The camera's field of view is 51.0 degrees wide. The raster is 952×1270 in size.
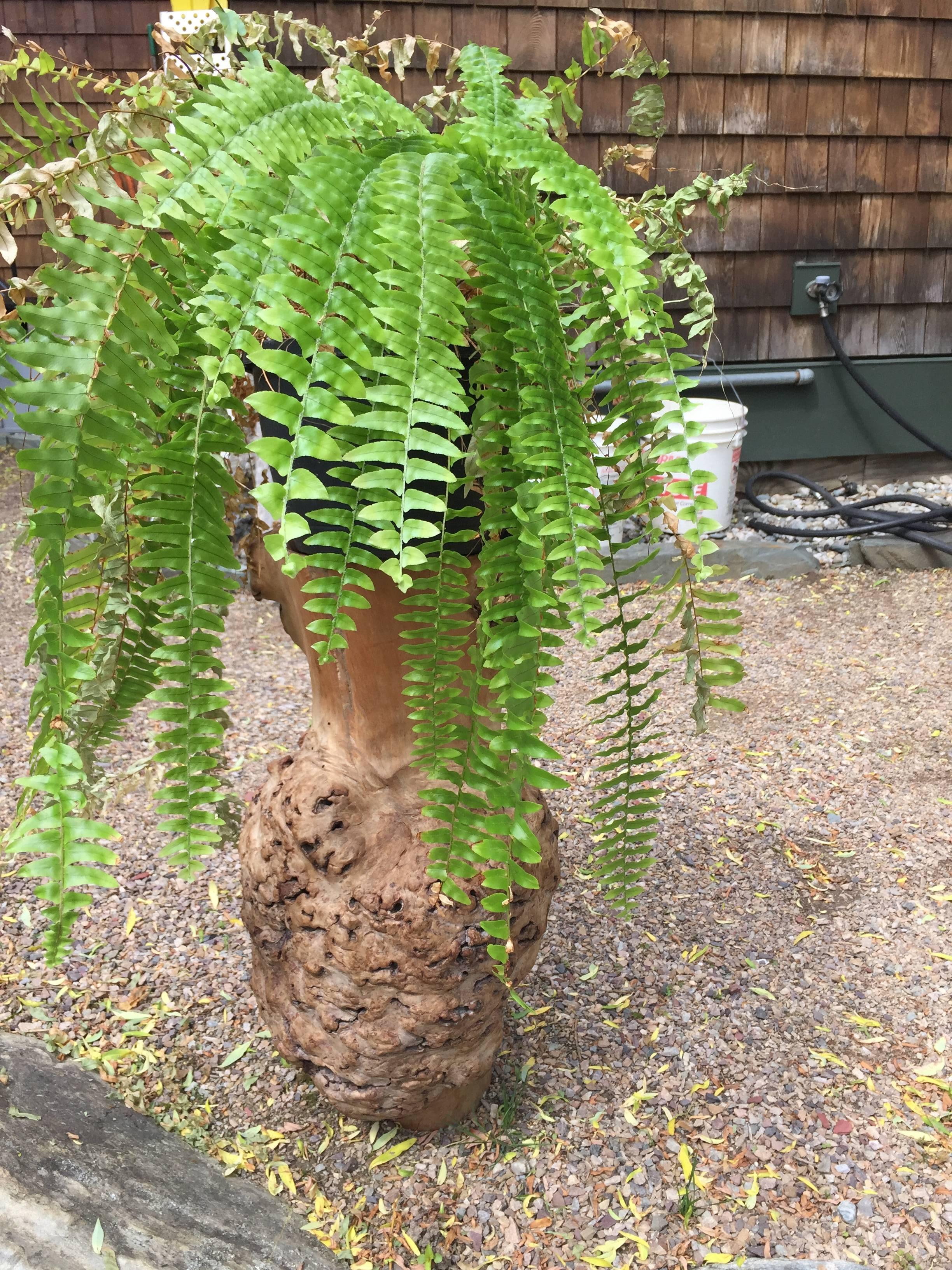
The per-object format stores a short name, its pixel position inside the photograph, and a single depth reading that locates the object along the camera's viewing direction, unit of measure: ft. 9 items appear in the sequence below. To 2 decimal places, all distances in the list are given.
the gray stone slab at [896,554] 12.60
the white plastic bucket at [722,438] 11.96
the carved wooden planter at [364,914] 4.16
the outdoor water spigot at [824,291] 13.26
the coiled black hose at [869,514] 12.67
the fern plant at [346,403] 2.46
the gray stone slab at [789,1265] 4.00
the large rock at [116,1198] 3.76
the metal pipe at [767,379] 13.32
